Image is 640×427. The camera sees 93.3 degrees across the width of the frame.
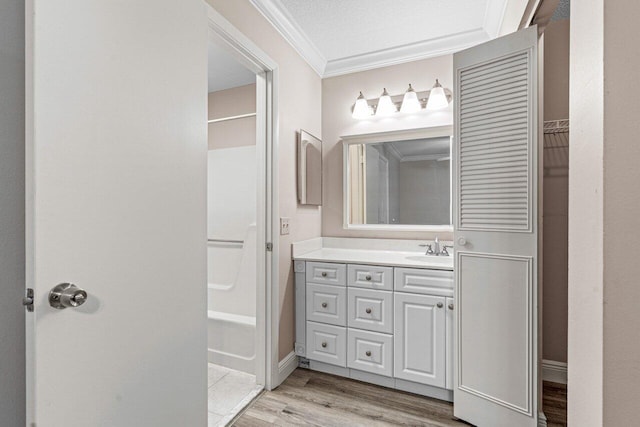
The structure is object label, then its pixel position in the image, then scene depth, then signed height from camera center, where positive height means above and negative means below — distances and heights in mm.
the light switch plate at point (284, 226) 2111 -102
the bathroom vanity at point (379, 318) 1854 -705
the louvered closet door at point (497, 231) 1481 -99
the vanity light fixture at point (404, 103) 2283 +873
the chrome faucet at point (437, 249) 2281 -283
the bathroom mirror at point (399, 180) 2418 +271
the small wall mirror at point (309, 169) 2344 +352
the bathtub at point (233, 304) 2248 -816
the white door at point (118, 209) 777 +7
